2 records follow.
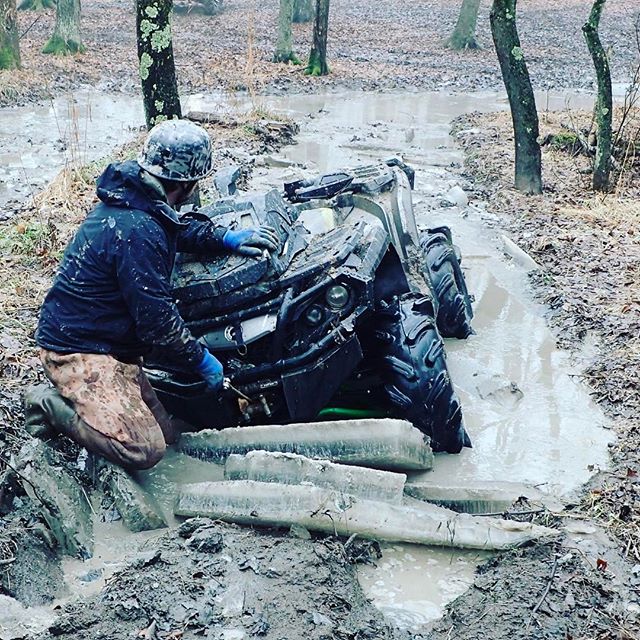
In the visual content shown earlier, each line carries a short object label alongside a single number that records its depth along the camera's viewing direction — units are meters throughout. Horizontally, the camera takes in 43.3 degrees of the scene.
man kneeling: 4.15
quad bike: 4.61
